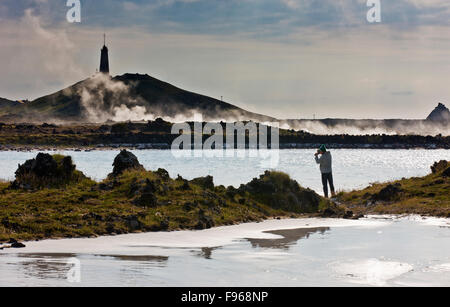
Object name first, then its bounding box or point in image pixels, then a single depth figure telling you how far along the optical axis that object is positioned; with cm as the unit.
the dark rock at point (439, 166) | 4125
